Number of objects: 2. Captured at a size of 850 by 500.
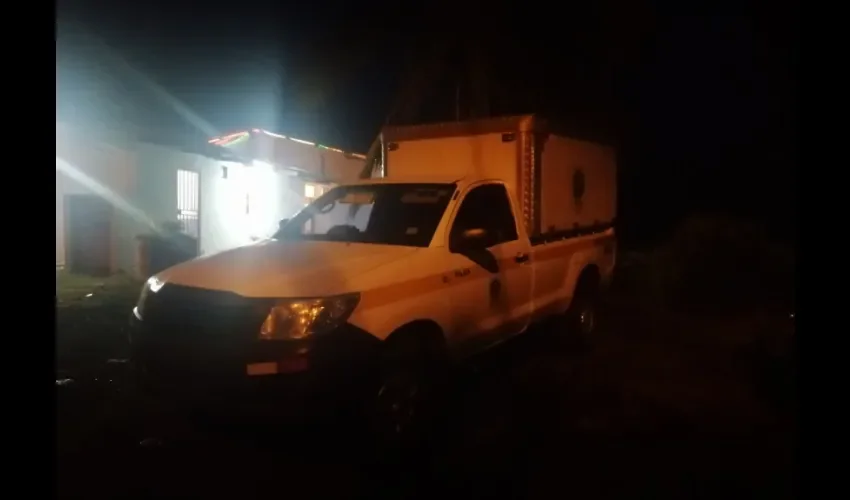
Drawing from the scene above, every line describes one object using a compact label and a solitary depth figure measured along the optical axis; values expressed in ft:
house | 38.99
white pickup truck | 12.91
